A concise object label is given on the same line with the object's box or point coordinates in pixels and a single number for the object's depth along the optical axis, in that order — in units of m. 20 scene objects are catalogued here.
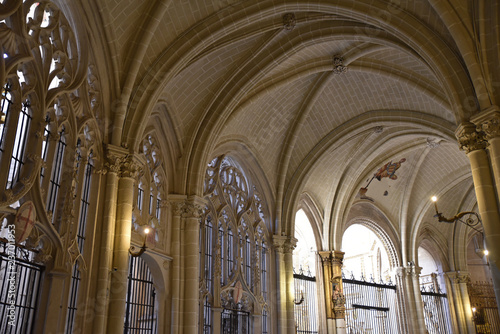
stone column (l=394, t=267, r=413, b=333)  20.23
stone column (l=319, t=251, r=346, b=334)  16.95
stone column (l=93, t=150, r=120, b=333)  8.89
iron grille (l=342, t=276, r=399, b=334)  20.33
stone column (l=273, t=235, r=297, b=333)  14.80
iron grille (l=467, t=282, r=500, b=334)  21.52
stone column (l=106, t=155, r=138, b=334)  9.10
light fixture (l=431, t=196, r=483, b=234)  9.29
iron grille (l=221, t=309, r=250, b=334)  13.50
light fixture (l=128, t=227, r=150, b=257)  9.24
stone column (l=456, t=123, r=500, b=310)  7.92
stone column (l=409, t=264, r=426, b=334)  19.92
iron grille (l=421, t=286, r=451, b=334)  21.72
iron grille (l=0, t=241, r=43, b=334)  7.09
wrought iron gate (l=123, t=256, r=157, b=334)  11.27
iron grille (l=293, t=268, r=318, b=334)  17.53
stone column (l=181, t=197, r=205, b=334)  11.40
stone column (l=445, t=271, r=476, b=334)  21.34
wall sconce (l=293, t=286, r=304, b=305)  15.56
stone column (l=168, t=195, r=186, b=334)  11.30
